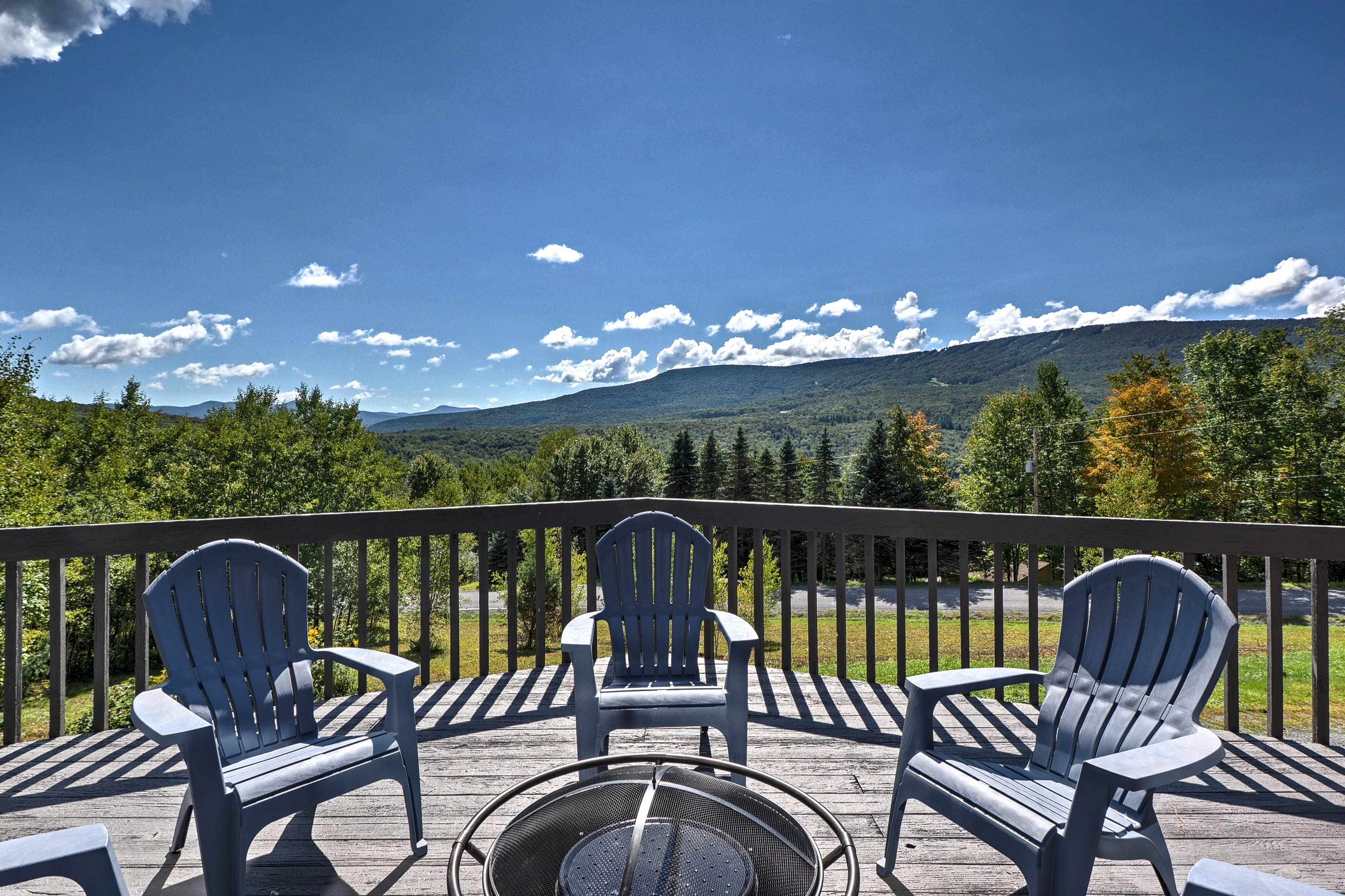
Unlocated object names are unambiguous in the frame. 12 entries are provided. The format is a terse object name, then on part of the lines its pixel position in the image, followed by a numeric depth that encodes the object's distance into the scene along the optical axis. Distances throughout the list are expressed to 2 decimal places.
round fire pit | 1.02
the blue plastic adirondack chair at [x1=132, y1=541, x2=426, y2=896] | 1.46
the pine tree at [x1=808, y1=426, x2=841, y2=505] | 29.14
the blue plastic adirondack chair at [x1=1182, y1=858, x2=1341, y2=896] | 0.88
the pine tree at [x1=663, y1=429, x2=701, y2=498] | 31.69
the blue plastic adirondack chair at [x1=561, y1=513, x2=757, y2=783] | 2.54
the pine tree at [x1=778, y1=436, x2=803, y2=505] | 29.61
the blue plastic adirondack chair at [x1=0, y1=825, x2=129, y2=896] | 0.97
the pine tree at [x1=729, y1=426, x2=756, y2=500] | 29.31
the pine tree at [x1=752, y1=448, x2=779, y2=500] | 29.27
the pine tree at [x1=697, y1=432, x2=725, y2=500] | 31.27
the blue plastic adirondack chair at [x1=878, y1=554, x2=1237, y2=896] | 1.31
